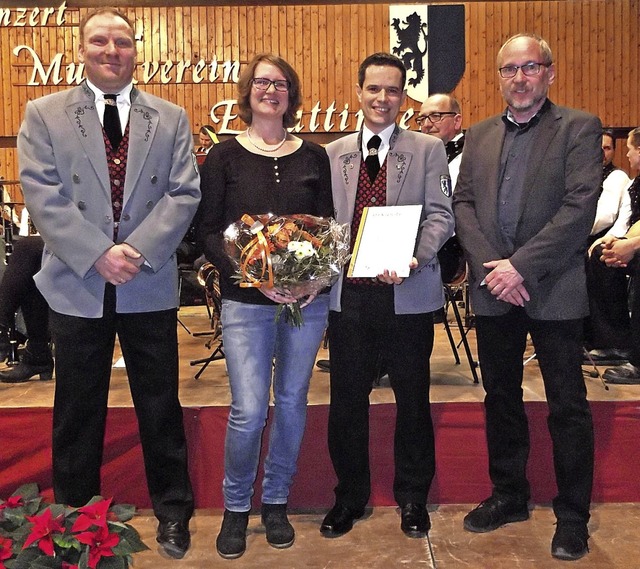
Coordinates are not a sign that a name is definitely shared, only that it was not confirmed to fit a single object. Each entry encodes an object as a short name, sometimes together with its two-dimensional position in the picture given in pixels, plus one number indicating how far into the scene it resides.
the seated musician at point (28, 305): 3.89
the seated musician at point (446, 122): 4.00
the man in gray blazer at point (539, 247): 2.40
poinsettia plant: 1.46
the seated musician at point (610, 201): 5.10
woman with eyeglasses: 2.41
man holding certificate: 2.53
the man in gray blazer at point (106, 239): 2.30
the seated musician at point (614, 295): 4.39
